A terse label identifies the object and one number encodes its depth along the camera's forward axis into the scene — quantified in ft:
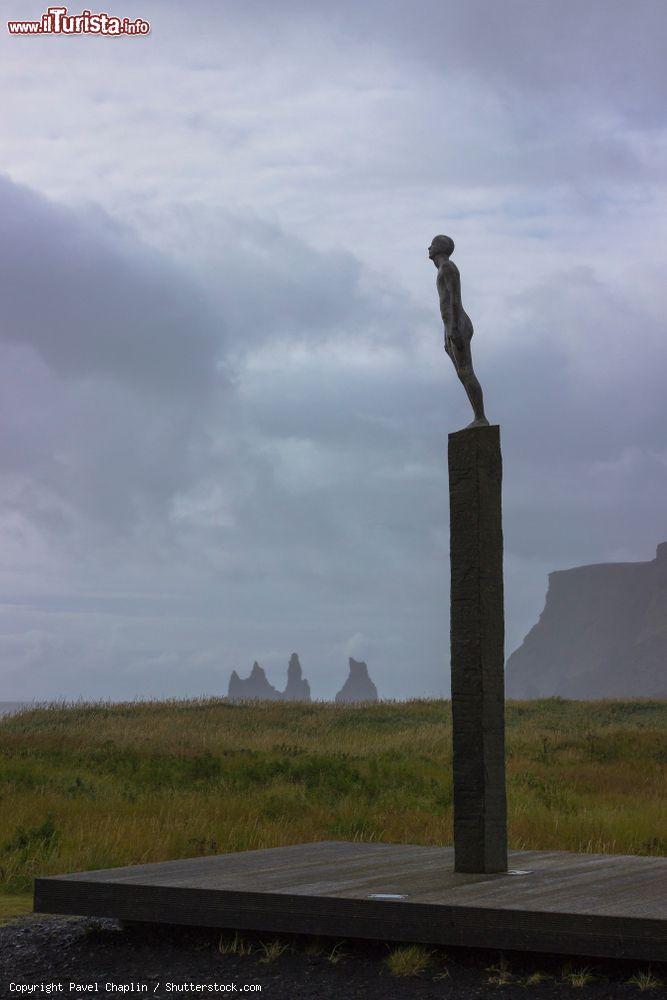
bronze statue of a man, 28.09
